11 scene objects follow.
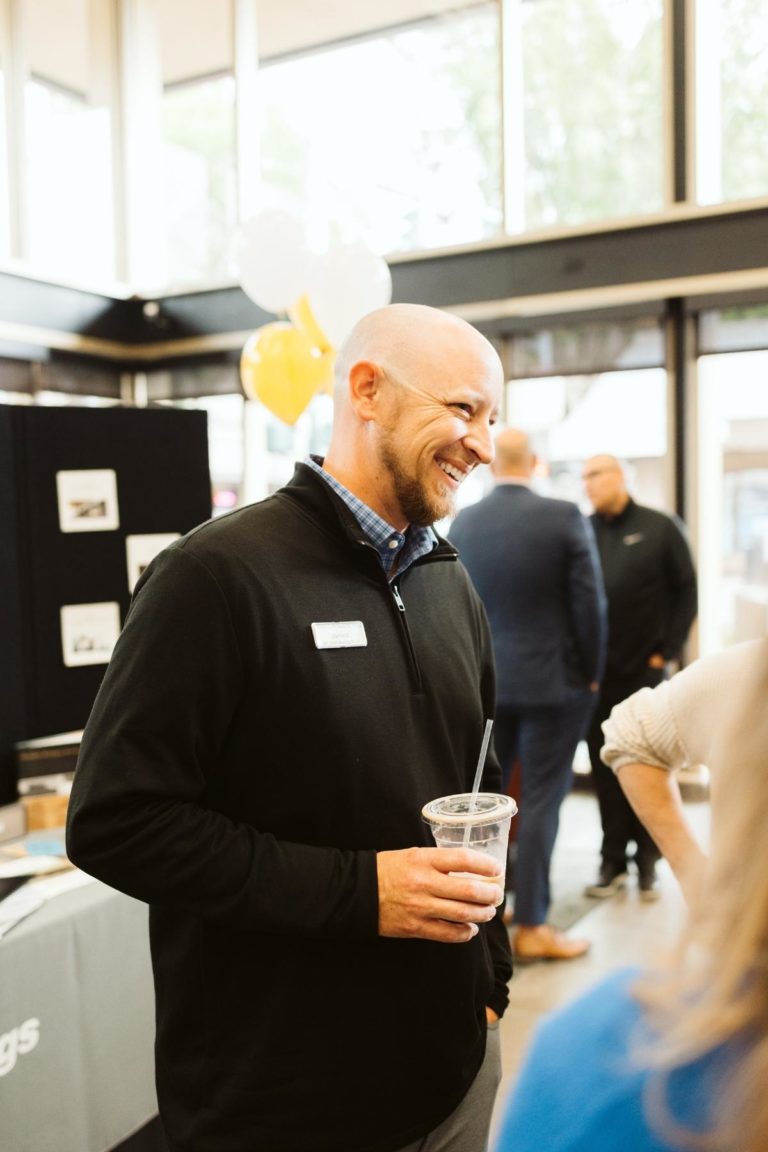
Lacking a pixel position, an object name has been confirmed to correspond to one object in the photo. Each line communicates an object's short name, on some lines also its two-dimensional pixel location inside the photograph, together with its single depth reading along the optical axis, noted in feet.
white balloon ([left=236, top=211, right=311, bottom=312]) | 15.96
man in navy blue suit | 11.39
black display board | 8.58
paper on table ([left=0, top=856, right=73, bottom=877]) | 6.77
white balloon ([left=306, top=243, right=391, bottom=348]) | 15.08
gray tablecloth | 5.71
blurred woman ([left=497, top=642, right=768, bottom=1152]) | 1.85
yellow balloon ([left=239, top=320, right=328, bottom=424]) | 15.93
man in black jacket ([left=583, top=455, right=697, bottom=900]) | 13.70
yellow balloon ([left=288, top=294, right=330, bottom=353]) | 15.89
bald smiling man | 3.59
